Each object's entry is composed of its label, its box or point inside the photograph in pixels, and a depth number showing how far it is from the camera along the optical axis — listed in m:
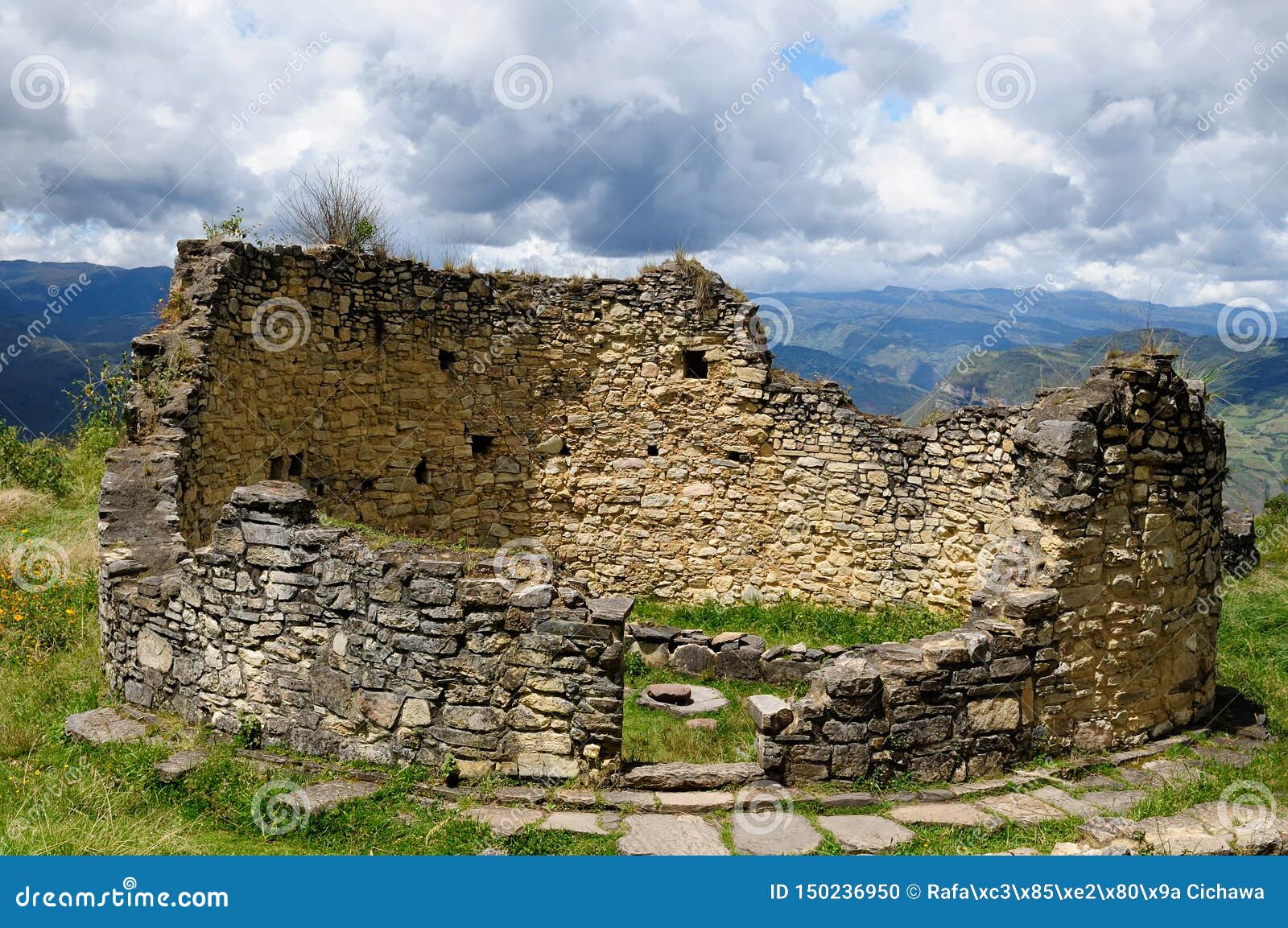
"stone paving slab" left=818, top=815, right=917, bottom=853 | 5.77
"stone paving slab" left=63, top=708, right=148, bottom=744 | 6.80
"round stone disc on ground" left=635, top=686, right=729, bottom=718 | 9.10
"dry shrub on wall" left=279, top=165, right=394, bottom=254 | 12.71
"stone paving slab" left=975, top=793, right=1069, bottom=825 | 6.22
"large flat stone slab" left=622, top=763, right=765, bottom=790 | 6.41
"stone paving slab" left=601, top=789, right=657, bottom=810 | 6.11
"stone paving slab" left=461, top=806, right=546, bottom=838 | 5.73
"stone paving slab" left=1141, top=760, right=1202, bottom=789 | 7.02
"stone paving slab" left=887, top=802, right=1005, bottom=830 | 6.11
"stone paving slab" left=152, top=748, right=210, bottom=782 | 6.24
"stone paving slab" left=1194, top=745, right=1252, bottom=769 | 7.43
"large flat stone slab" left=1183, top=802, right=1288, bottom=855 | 5.43
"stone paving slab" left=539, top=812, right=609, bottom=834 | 5.79
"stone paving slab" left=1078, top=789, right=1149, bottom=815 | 6.48
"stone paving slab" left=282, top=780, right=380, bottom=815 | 5.88
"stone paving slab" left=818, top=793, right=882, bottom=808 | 6.33
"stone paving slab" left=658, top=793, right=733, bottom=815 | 6.17
